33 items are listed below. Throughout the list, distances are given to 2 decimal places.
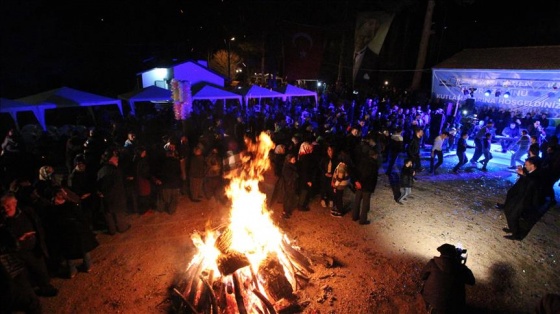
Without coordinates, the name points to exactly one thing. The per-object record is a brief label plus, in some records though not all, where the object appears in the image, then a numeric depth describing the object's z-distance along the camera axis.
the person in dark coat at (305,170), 8.44
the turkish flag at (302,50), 20.45
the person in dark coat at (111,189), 6.75
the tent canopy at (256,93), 18.57
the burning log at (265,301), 5.07
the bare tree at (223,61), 36.16
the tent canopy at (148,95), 16.45
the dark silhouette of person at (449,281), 4.61
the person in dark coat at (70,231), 5.35
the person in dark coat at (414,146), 10.27
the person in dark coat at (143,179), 7.75
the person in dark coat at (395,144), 11.28
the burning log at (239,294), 5.00
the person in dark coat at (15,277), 4.11
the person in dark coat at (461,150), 11.81
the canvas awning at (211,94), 16.83
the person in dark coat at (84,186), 6.57
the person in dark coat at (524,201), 7.12
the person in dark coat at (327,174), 8.60
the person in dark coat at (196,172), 8.68
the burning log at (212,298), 5.00
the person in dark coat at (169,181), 8.05
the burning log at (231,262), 5.41
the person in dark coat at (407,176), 8.98
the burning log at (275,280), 5.49
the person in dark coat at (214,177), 8.80
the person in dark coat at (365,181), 7.54
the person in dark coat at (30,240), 4.61
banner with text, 18.03
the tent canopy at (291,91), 20.16
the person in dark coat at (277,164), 8.56
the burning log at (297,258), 6.16
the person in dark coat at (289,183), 8.16
